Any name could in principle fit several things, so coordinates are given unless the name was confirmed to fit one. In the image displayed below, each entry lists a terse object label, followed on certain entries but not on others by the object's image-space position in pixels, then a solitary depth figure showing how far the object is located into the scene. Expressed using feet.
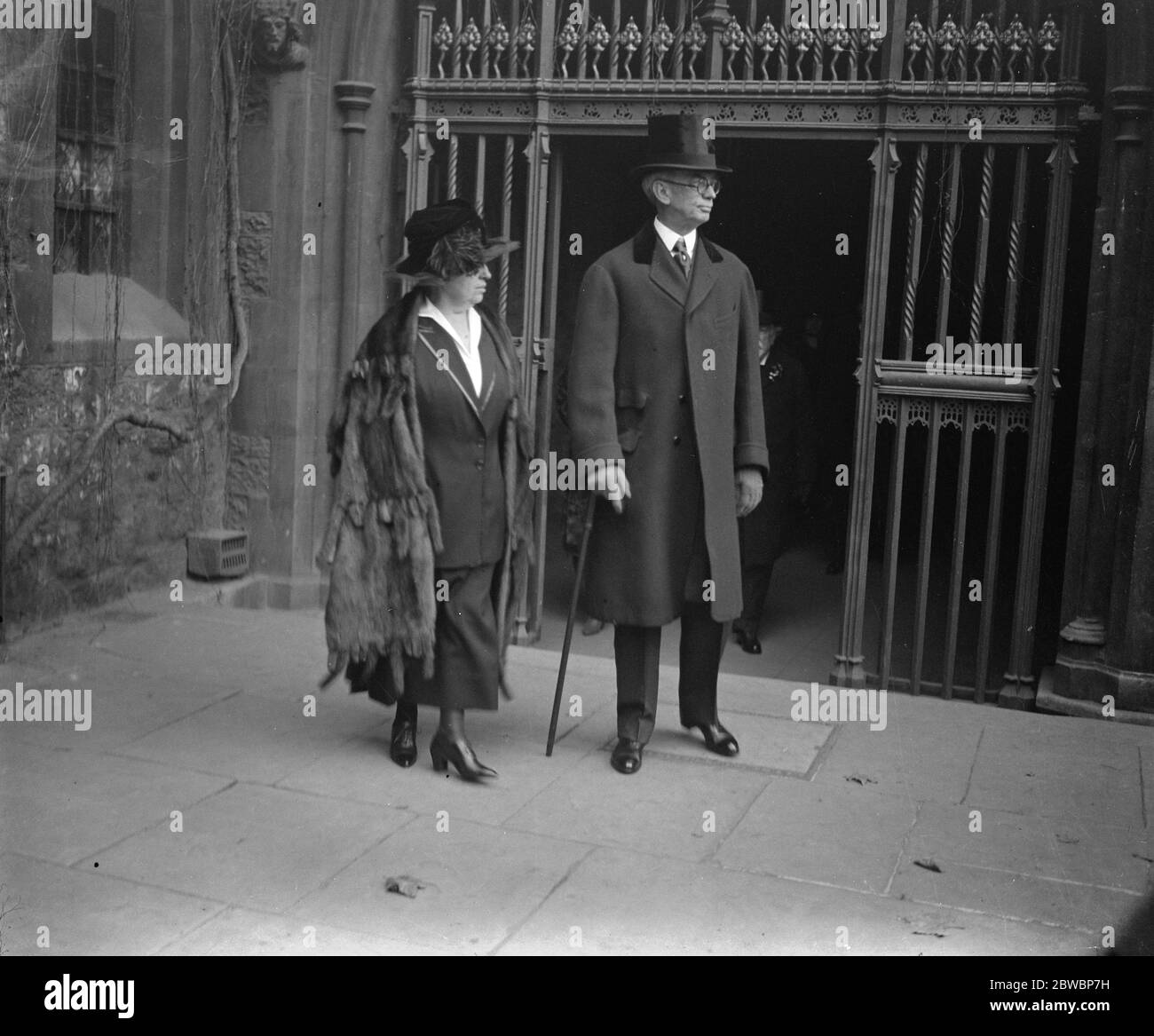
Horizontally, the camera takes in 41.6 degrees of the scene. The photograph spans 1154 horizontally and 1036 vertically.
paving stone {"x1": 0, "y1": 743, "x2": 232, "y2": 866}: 14.88
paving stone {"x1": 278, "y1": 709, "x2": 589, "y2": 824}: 16.40
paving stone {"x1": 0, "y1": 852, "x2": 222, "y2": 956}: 12.46
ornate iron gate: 20.93
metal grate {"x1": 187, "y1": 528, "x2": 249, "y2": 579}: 24.99
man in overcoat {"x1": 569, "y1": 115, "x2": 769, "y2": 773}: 17.46
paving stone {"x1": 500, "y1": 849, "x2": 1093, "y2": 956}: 12.94
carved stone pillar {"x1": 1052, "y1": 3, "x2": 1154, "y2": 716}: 19.99
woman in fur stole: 16.92
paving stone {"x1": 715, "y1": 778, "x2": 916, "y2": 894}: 14.89
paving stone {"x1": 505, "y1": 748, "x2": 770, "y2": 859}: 15.61
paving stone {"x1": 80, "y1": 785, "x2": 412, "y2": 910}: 13.88
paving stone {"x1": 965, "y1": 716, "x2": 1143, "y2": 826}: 17.21
